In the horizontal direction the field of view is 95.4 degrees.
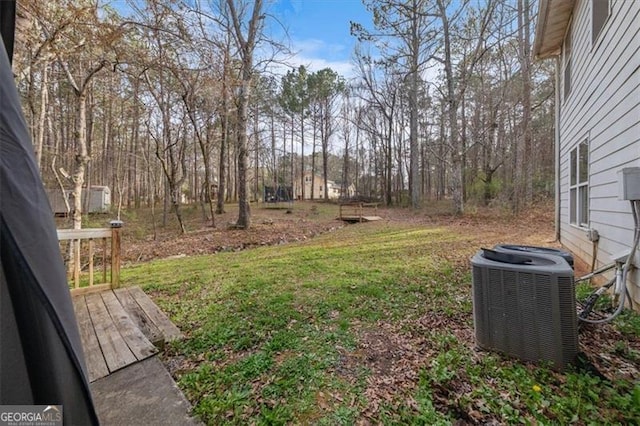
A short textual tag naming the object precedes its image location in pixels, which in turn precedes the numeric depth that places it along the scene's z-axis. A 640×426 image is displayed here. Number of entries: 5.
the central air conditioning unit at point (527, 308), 1.98
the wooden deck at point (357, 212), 13.56
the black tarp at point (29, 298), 0.75
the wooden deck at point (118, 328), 2.25
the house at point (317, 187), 37.91
